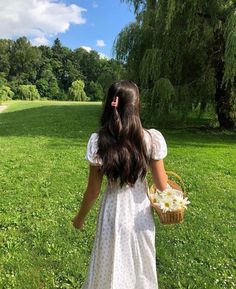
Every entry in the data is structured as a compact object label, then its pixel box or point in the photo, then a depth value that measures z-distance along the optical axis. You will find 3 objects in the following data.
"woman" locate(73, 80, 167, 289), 1.63
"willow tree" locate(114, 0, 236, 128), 8.23
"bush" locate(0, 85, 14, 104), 27.03
